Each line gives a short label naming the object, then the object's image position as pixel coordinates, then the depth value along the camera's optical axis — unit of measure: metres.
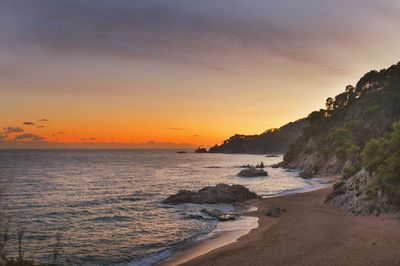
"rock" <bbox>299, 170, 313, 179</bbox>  94.50
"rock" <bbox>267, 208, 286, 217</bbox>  42.30
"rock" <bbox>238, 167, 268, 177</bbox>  105.34
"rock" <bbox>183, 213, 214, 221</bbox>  42.10
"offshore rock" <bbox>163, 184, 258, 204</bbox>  54.50
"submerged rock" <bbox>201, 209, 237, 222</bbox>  41.06
